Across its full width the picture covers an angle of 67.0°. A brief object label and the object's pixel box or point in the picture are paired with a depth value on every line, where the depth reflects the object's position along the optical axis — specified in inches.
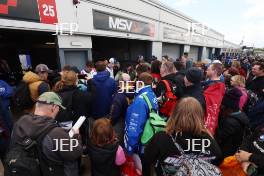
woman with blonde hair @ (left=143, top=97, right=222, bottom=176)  69.0
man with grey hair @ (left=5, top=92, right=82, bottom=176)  71.5
